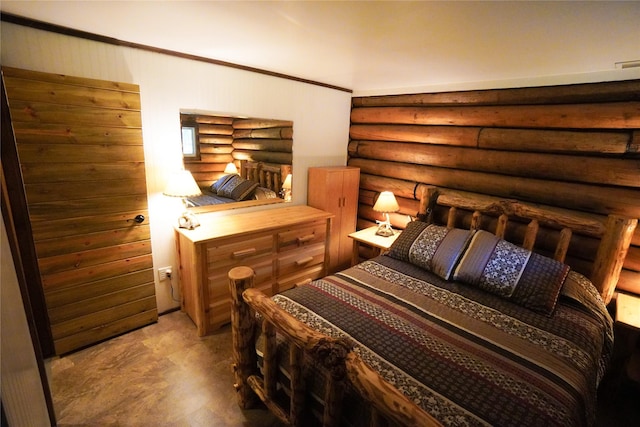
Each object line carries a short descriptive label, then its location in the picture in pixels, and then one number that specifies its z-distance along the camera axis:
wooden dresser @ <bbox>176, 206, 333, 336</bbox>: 2.38
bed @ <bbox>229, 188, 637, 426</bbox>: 1.15
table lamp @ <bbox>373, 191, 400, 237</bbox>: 3.12
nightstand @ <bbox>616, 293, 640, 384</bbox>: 1.81
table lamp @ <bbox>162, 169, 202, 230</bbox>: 2.33
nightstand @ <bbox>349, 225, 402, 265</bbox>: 2.92
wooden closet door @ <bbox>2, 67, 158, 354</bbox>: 1.87
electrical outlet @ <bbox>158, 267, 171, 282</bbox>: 2.60
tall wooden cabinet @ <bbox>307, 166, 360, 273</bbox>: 3.37
